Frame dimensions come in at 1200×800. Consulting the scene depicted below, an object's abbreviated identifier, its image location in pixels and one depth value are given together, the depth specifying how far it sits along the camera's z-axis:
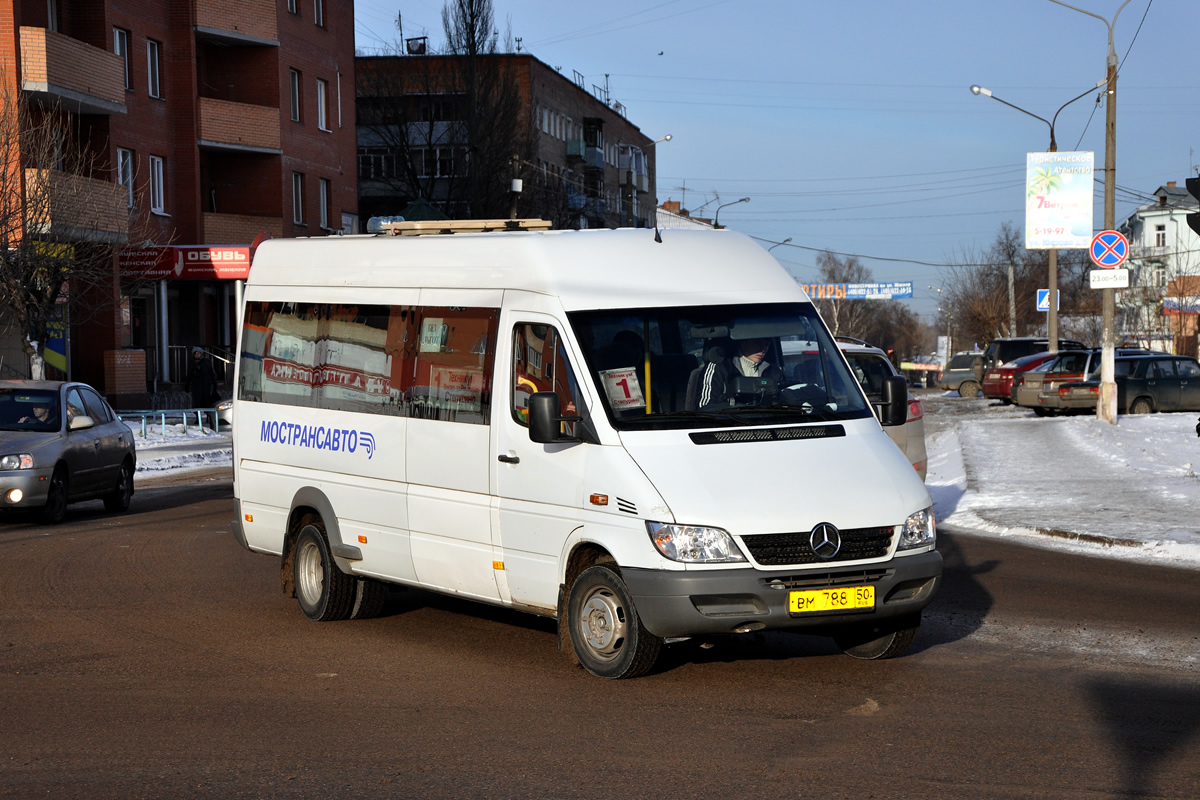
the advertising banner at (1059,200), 39.12
